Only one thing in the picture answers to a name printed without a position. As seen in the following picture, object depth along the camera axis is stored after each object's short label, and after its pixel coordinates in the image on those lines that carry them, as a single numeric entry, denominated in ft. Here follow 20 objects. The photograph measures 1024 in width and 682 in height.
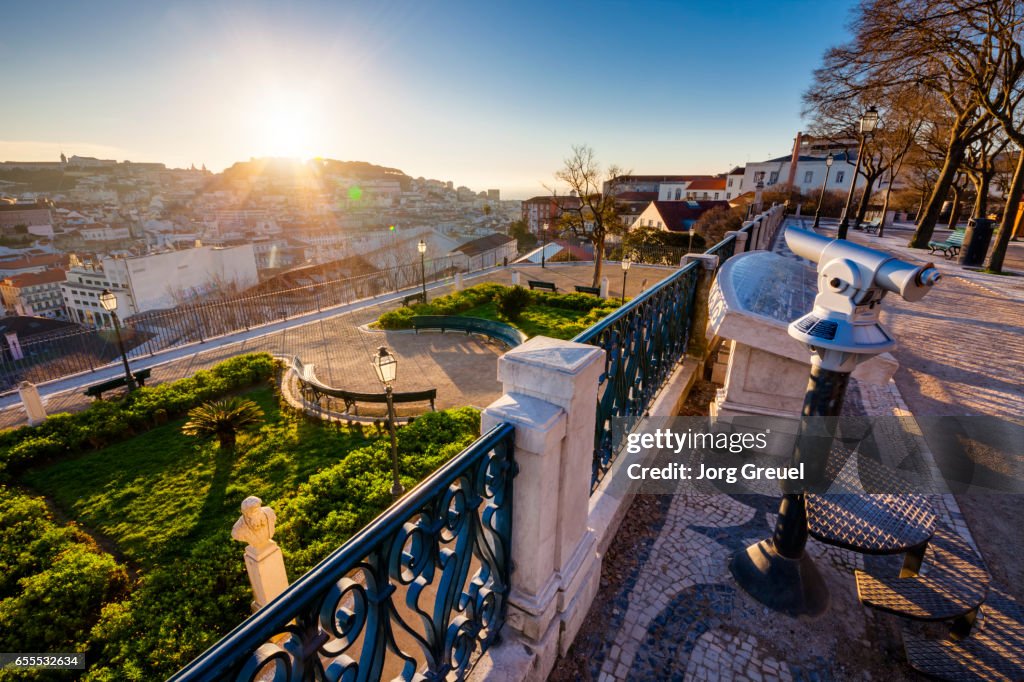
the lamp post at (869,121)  48.20
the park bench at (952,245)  54.29
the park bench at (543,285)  73.03
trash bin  46.10
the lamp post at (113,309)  40.73
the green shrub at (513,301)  59.21
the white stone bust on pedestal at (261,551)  15.51
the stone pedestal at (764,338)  12.44
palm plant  32.68
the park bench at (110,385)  39.60
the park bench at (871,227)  85.71
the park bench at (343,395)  35.40
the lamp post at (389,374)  22.90
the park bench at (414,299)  69.38
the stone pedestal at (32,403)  34.38
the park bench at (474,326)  53.31
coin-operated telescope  6.70
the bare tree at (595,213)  88.69
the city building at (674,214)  163.32
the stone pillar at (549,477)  6.84
